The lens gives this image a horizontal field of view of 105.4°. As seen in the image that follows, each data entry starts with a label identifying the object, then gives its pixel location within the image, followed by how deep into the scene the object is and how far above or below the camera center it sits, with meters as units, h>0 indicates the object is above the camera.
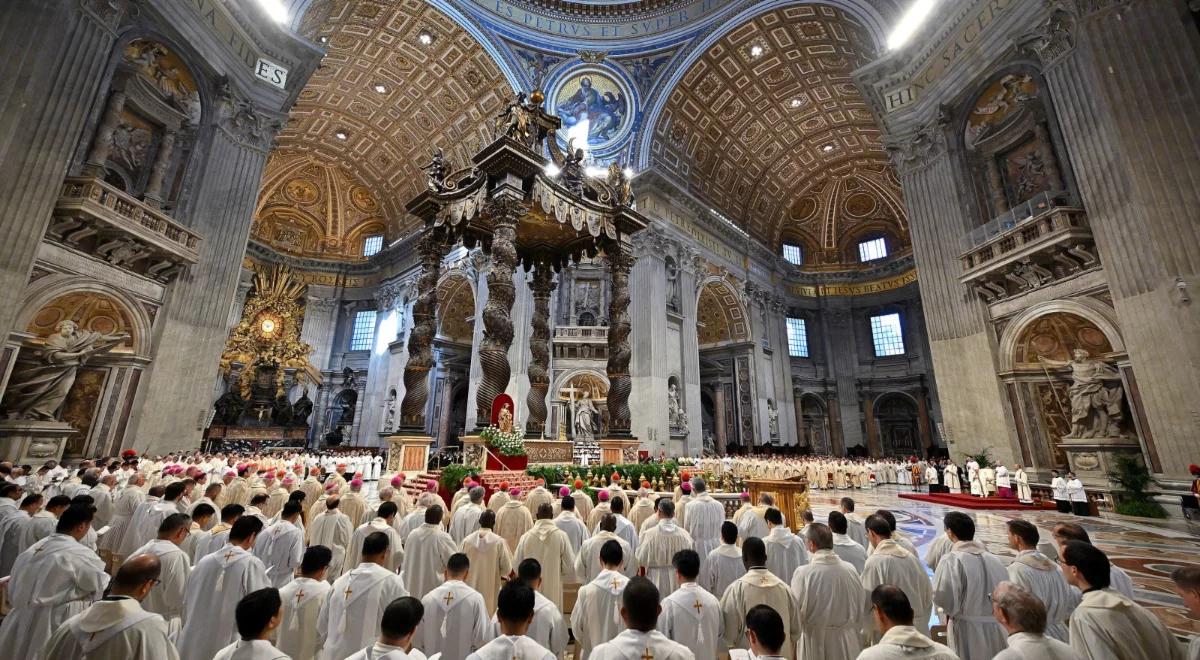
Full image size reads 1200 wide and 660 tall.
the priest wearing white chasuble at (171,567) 2.76 -0.74
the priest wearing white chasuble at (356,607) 2.40 -0.85
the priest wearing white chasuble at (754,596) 2.36 -0.75
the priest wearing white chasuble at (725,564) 3.07 -0.77
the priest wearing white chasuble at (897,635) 1.52 -0.62
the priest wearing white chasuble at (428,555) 3.47 -0.82
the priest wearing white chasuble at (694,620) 2.23 -0.82
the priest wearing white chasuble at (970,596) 2.51 -0.79
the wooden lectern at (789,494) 6.12 -0.62
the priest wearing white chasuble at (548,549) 3.62 -0.79
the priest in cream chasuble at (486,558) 3.53 -0.85
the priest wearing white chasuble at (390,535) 3.67 -0.74
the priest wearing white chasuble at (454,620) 2.29 -0.86
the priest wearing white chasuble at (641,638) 1.66 -0.69
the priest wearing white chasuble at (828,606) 2.48 -0.84
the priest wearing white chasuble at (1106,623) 1.68 -0.64
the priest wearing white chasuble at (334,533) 4.02 -0.77
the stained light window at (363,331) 24.55 +5.96
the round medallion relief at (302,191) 23.42 +12.72
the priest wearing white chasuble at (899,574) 2.75 -0.73
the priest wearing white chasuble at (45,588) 2.40 -0.77
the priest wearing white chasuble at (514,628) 1.65 -0.67
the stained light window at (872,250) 25.72 +10.98
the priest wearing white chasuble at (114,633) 1.56 -0.65
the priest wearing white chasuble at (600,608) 2.44 -0.85
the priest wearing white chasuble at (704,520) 4.49 -0.70
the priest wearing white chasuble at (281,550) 3.46 -0.79
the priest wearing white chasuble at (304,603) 2.46 -0.84
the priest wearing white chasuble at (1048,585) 2.41 -0.69
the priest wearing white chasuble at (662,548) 3.61 -0.78
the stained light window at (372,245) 25.66 +10.88
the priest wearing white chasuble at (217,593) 2.51 -0.82
